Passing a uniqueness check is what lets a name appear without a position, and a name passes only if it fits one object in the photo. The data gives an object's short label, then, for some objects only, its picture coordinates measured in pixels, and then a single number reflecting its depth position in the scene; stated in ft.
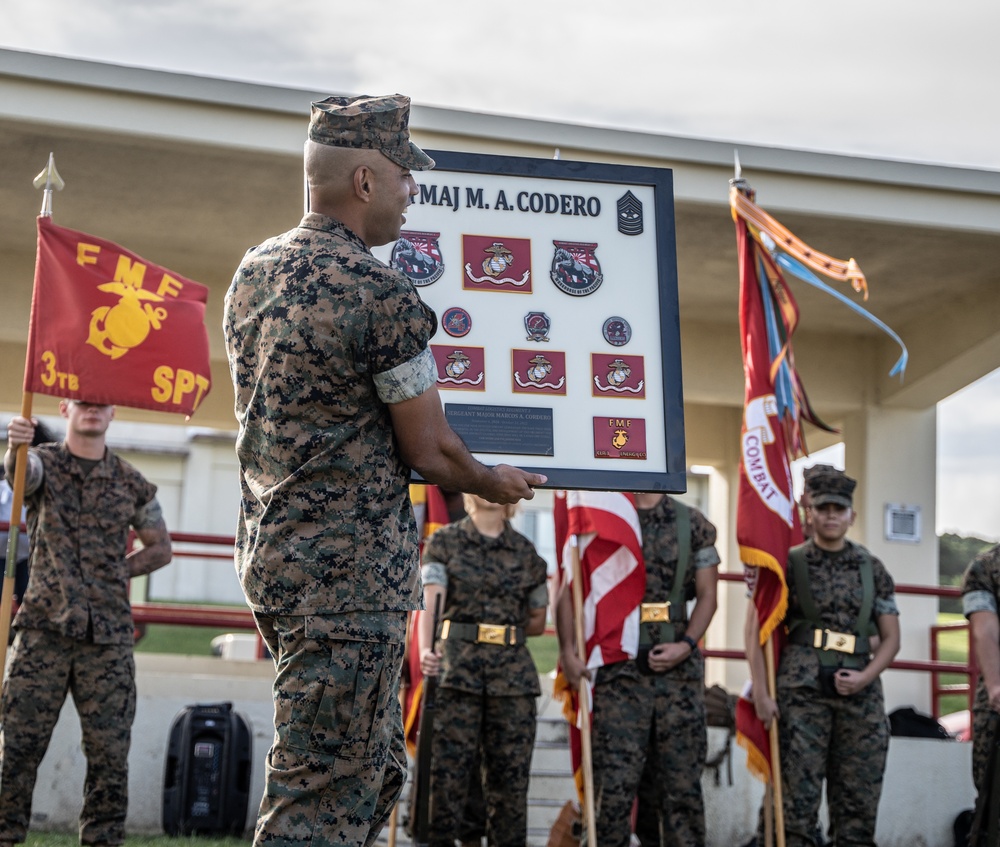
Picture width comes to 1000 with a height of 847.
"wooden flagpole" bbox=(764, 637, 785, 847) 20.49
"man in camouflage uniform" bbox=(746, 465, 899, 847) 21.47
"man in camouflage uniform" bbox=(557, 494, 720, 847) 20.90
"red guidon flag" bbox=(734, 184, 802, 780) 21.76
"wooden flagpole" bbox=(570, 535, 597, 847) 19.58
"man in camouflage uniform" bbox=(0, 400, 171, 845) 19.66
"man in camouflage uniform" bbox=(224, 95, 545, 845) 9.51
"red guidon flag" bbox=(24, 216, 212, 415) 20.43
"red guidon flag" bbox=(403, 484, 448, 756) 24.25
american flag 21.49
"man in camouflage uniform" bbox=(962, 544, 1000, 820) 21.93
